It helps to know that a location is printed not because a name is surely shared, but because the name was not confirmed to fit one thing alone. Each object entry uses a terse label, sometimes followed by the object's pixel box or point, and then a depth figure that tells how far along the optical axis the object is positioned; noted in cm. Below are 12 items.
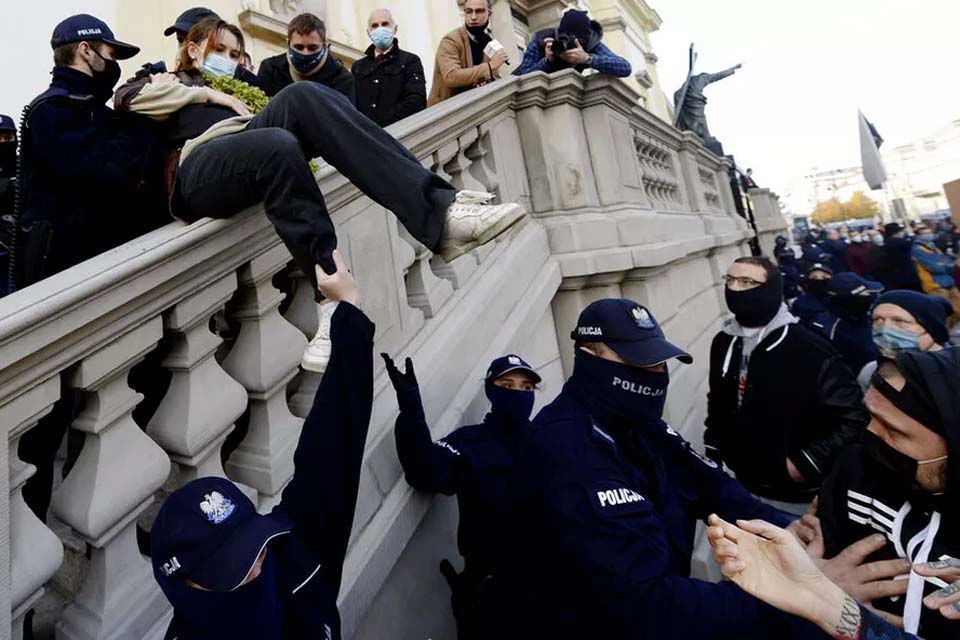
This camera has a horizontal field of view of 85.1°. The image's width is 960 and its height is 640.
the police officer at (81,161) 189
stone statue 1093
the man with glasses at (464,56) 413
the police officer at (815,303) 487
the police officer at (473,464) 193
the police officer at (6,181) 270
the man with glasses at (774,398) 251
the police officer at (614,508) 137
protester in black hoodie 125
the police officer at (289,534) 115
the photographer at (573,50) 387
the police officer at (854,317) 429
